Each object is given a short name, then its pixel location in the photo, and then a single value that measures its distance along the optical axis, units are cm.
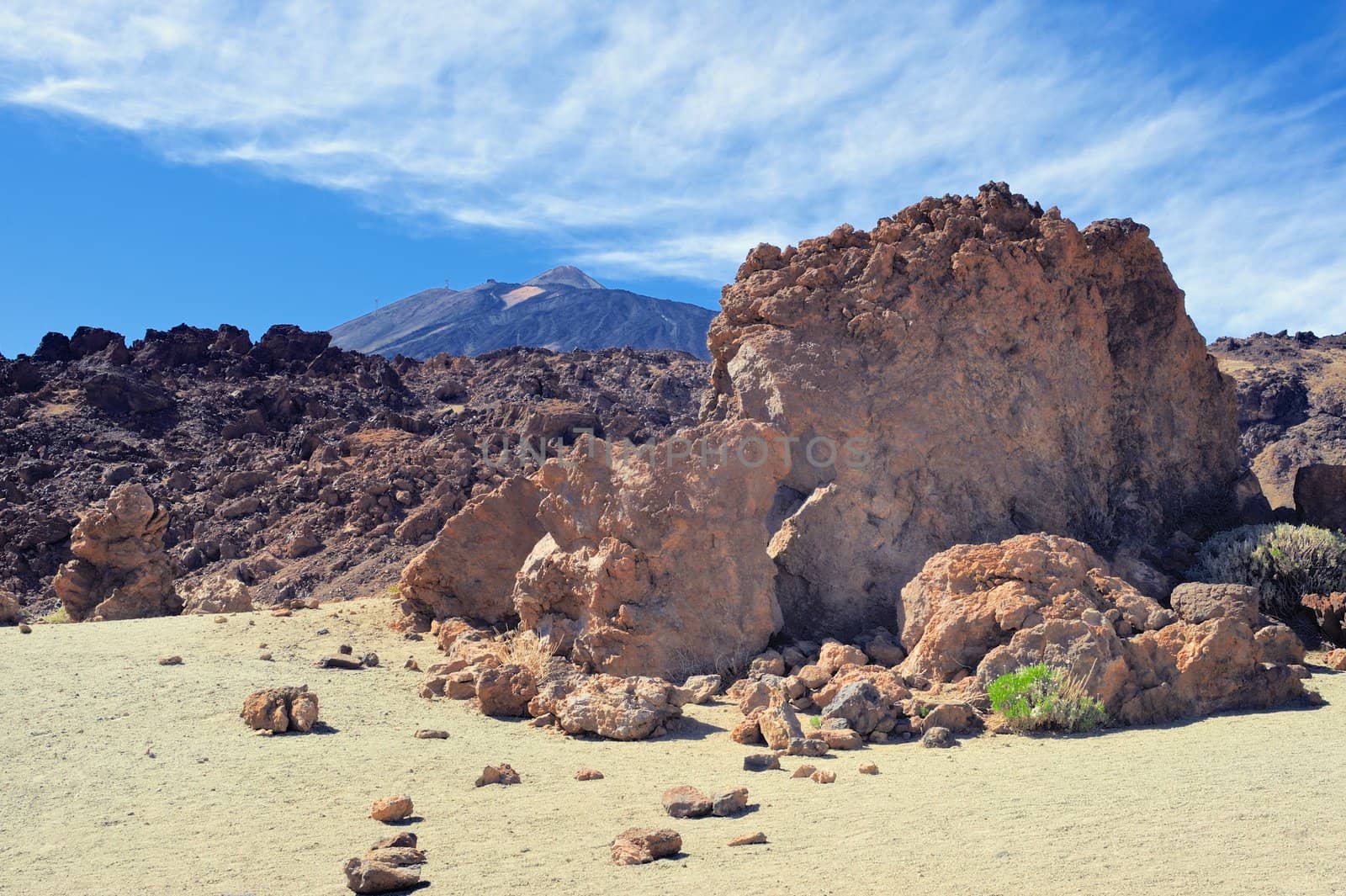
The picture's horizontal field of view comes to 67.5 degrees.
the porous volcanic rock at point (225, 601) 1149
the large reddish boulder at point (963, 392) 885
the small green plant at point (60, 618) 1192
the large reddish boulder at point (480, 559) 997
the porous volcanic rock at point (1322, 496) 1045
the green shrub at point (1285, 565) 898
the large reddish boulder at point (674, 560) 777
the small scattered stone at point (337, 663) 805
